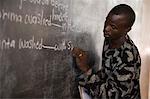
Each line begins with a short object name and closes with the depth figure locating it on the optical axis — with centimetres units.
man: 160
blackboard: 131
